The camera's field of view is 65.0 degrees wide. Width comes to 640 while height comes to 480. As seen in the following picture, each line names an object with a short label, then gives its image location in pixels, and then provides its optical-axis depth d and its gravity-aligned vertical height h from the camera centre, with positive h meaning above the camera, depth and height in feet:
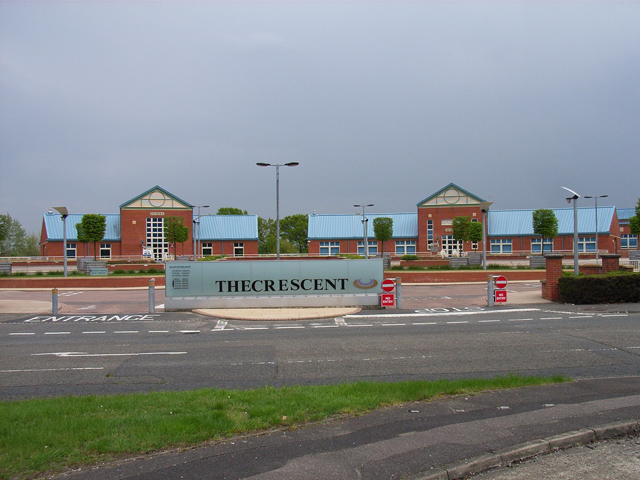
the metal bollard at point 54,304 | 65.66 -7.14
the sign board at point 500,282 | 68.80 -5.15
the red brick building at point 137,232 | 201.67 +6.80
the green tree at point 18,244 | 272.10 +3.53
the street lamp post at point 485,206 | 119.31 +9.18
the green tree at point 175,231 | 176.04 +6.14
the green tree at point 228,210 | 311.68 +23.38
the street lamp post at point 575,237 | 77.69 +0.98
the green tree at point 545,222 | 168.96 +7.32
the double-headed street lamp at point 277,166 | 94.70 +15.50
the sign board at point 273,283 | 67.10 -4.86
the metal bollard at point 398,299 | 68.54 -7.30
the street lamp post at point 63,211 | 119.85 +9.38
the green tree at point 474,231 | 166.71 +4.57
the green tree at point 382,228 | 178.19 +6.30
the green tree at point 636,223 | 154.20 +6.11
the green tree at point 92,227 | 164.45 +7.37
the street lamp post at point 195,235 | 200.73 +5.04
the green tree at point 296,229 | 306.35 +10.78
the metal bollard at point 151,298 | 66.08 -6.53
